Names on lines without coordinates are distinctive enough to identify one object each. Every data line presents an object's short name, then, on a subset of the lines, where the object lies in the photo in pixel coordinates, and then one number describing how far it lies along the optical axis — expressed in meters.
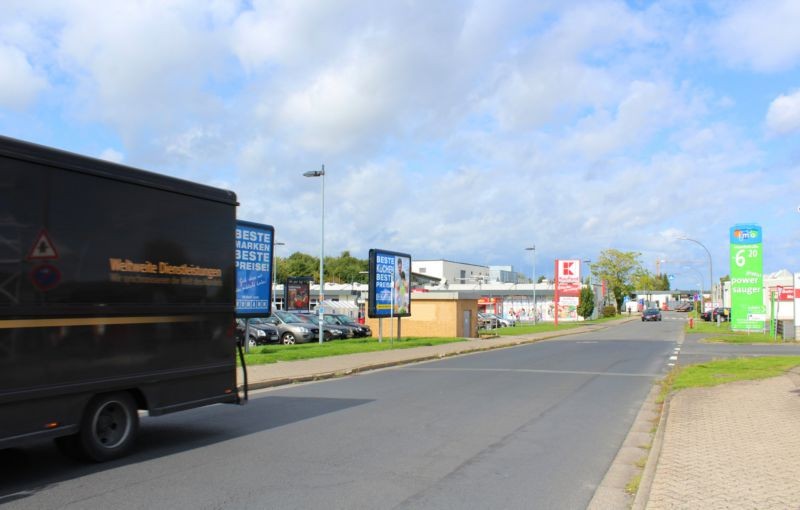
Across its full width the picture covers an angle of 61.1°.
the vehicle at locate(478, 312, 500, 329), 54.74
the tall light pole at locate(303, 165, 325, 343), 32.31
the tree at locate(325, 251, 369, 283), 141.12
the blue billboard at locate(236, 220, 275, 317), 21.47
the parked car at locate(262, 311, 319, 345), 32.56
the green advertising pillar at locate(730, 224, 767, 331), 37.91
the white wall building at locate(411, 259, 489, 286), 123.00
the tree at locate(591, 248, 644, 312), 102.56
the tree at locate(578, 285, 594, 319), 77.00
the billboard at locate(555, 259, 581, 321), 69.19
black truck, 6.43
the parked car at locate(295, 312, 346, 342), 34.53
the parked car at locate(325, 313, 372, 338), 38.09
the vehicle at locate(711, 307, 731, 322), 61.37
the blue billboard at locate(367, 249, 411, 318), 31.03
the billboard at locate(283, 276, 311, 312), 48.38
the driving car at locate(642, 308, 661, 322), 75.50
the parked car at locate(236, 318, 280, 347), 31.28
